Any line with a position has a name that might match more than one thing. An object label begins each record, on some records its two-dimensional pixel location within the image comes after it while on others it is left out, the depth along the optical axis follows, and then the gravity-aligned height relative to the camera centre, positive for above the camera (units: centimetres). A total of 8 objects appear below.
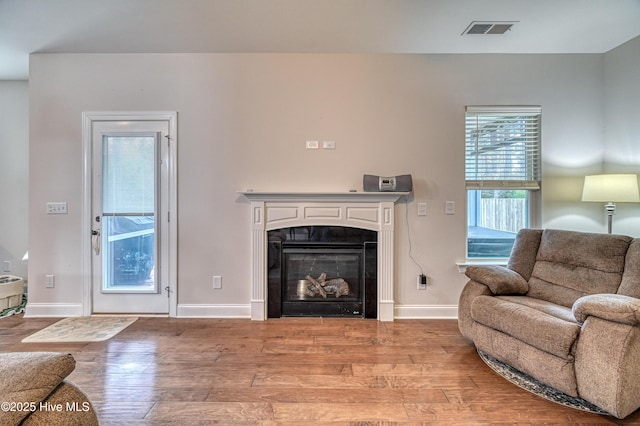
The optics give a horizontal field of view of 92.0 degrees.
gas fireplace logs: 322 -79
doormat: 262 -108
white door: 317 -1
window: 321 +58
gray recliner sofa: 161 -67
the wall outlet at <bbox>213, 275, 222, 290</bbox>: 320 -74
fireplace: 311 -9
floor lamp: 258 +19
